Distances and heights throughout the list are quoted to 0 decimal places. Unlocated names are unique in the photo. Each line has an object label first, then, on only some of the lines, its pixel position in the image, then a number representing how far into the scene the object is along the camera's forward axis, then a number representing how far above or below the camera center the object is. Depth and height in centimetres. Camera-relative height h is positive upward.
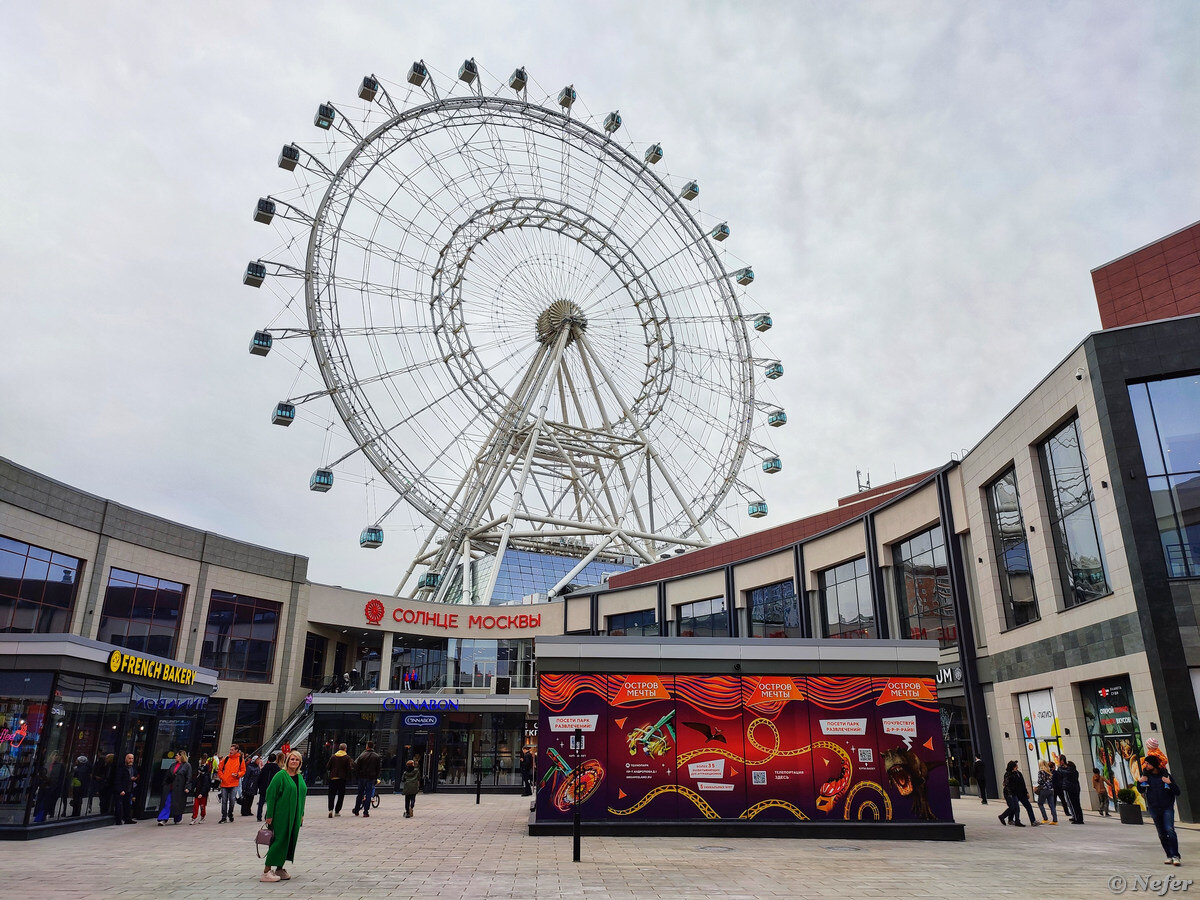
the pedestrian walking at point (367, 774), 2425 -96
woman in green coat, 1262 -108
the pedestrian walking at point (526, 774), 3500 -136
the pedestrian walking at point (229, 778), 2284 -102
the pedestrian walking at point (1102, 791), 2266 -130
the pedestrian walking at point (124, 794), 2152 -132
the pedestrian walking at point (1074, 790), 2111 -120
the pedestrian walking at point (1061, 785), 2161 -110
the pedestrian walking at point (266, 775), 2068 -86
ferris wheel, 4688 +2332
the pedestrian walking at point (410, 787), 2372 -127
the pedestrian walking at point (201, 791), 2292 -133
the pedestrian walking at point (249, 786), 2377 -124
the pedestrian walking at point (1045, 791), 2142 -124
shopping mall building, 2041 +512
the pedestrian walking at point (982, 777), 2773 -117
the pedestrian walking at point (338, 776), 2372 -99
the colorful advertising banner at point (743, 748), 1902 -19
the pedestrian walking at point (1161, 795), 1378 -87
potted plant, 2061 -158
